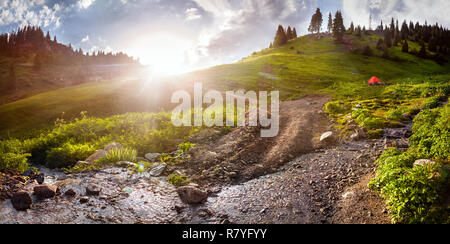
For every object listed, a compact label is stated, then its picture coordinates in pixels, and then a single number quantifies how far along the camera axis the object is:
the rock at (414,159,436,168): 4.90
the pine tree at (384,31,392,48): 90.21
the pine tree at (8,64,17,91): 68.06
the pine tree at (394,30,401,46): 98.50
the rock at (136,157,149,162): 10.18
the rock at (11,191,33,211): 5.18
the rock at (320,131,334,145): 10.26
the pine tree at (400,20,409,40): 120.19
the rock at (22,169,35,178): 7.09
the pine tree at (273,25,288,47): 103.06
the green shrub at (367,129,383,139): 9.68
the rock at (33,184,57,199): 5.78
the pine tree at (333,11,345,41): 98.31
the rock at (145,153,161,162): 10.43
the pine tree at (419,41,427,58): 77.53
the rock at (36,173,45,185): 6.82
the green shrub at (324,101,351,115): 15.28
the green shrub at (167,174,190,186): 7.80
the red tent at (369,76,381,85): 32.09
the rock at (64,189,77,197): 6.17
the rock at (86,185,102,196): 6.39
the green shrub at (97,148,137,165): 9.49
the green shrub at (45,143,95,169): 10.02
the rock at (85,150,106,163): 9.83
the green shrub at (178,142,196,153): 11.07
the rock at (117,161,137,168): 9.12
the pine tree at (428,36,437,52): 88.25
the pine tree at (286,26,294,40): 115.97
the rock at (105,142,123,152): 11.12
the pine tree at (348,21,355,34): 123.22
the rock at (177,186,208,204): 6.46
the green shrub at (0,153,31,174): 7.09
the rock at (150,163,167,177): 8.58
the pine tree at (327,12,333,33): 116.38
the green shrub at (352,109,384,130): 10.68
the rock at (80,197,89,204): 5.91
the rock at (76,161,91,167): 9.25
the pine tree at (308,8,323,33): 110.21
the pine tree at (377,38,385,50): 85.93
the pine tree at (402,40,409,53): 82.62
